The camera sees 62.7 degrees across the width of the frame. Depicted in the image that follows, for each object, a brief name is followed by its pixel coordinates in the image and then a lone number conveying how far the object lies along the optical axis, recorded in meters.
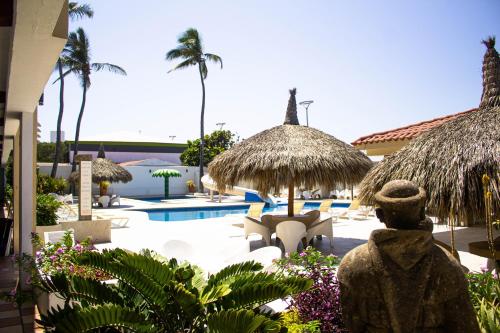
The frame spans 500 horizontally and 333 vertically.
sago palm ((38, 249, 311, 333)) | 3.23
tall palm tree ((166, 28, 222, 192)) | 35.12
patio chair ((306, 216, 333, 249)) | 9.46
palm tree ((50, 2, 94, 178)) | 28.08
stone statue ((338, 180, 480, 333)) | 1.90
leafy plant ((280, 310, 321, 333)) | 3.38
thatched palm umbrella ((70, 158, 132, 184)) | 23.62
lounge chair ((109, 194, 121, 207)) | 23.15
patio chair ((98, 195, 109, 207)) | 22.72
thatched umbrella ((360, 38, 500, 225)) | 5.96
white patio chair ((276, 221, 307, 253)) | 8.77
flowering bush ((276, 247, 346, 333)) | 3.73
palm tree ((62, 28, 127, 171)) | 29.91
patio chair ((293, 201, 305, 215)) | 14.92
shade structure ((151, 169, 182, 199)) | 29.55
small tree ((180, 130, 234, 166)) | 38.44
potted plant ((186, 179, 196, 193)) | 34.54
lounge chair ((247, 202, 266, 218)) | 14.23
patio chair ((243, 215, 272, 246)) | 9.83
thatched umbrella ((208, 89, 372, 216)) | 9.86
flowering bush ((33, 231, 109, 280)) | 4.59
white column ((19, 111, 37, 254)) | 6.09
